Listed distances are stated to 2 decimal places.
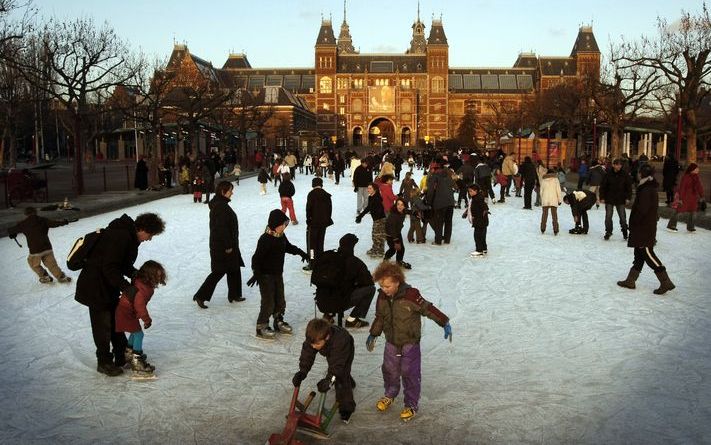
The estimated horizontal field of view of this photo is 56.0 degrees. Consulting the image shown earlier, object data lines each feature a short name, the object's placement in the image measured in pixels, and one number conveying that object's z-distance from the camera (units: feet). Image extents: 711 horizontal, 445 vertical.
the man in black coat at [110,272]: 14.75
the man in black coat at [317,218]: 27.22
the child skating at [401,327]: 12.93
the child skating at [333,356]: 12.01
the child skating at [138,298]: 14.69
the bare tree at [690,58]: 67.82
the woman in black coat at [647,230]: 23.50
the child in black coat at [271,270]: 18.17
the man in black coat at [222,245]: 21.47
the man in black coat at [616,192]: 36.47
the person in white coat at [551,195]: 38.73
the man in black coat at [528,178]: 53.26
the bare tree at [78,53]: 66.08
